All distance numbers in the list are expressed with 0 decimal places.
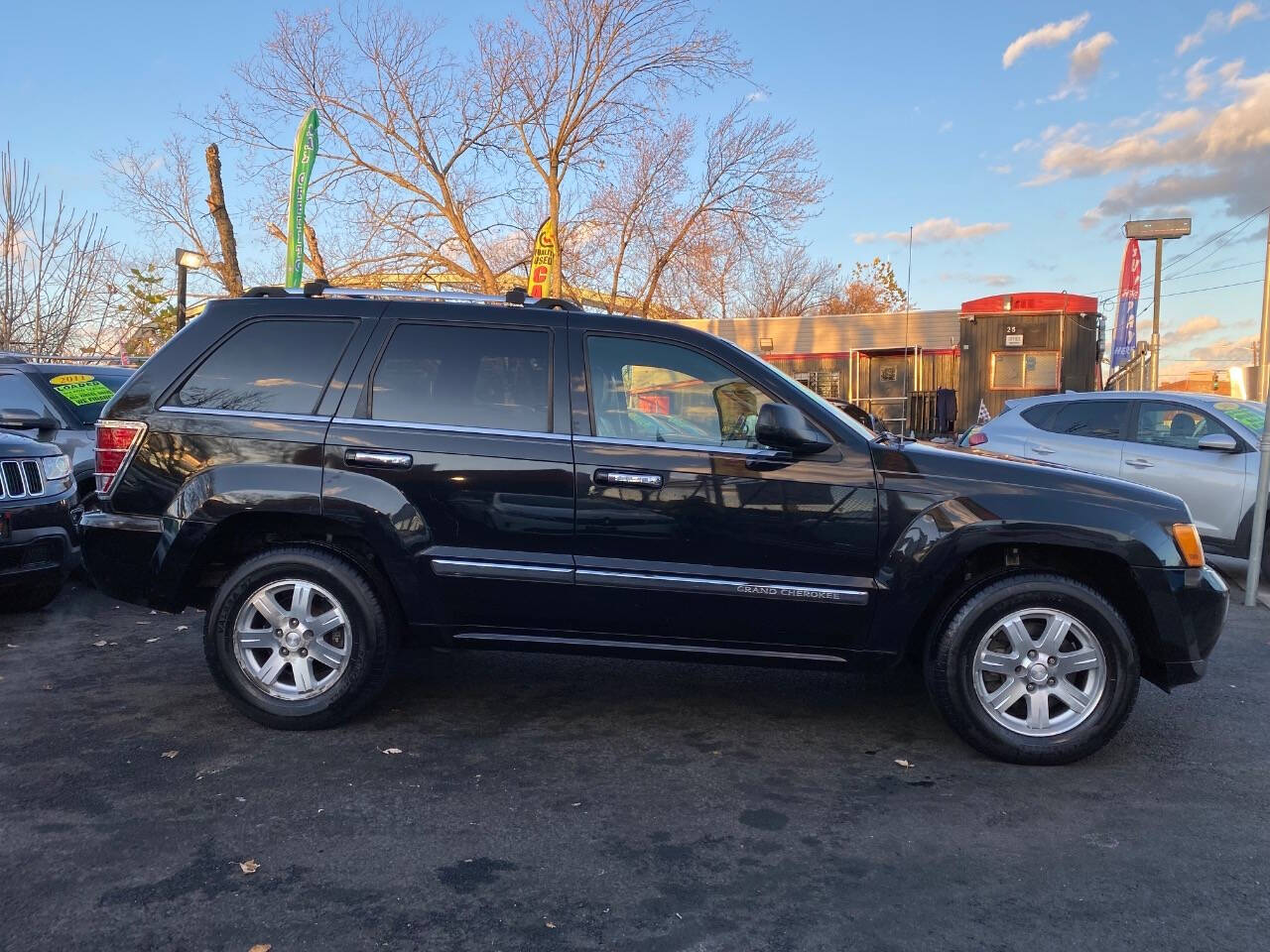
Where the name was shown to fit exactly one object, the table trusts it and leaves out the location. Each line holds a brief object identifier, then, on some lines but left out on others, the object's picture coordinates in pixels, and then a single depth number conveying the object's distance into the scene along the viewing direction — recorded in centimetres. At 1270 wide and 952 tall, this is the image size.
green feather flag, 1393
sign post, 1986
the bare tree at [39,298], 1611
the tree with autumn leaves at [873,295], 5625
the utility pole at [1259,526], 720
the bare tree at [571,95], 2142
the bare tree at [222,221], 1978
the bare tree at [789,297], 4882
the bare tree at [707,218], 2306
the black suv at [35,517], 575
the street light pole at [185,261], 1568
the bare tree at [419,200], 2180
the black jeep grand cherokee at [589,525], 403
